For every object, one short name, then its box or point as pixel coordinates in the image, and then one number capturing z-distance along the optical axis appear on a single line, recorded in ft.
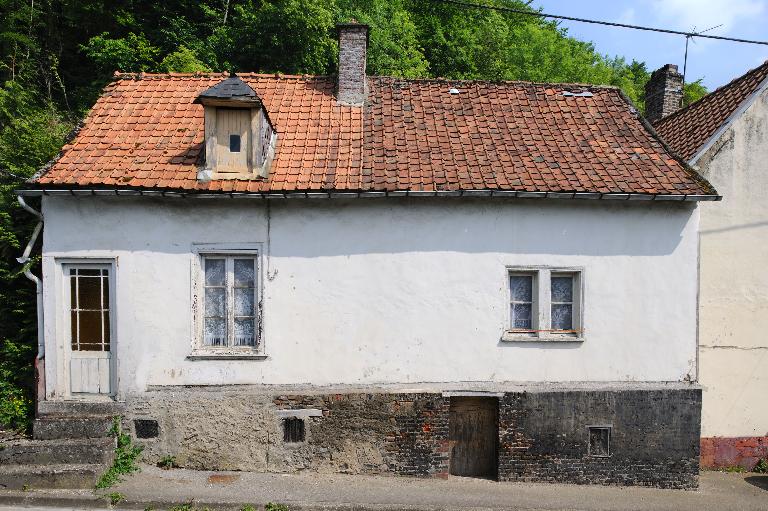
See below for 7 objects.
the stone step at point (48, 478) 23.90
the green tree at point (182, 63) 50.98
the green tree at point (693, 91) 111.35
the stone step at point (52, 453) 24.85
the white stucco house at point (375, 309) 26.55
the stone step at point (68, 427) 26.00
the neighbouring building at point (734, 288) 31.78
